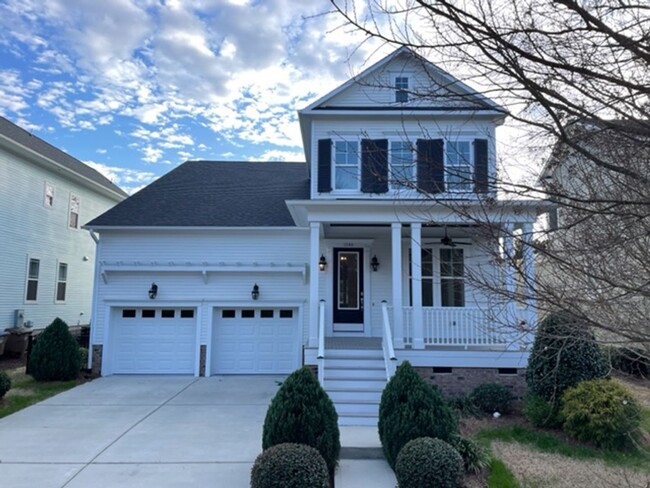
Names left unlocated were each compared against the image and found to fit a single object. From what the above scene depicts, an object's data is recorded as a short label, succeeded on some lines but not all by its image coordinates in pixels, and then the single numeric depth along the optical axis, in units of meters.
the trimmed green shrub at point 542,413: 7.46
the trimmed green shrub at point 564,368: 7.55
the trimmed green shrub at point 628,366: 9.55
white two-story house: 9.68
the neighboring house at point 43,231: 14.66
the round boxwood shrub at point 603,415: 6.62
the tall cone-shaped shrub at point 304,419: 5.43
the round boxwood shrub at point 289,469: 4.72
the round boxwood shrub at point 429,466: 4.92
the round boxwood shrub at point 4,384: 8.99
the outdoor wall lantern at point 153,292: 12.86
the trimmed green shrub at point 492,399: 8.43
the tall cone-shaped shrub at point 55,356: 11.22
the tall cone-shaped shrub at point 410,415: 5.63
